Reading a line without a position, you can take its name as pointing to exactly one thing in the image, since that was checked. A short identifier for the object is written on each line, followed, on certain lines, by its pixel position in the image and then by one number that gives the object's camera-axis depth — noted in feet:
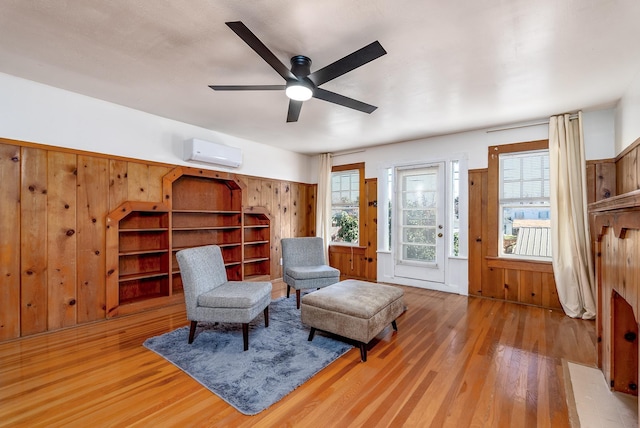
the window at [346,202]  18.25
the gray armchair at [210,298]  8.37
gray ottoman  7.83
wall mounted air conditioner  12.70
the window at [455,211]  14.49
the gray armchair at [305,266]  12.16
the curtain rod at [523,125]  11.46
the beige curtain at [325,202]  18.81
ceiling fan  5.54
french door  14.93
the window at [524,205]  12.46
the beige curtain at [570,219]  11.01
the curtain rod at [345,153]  17.84
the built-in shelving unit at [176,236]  11.30
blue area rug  6.41
